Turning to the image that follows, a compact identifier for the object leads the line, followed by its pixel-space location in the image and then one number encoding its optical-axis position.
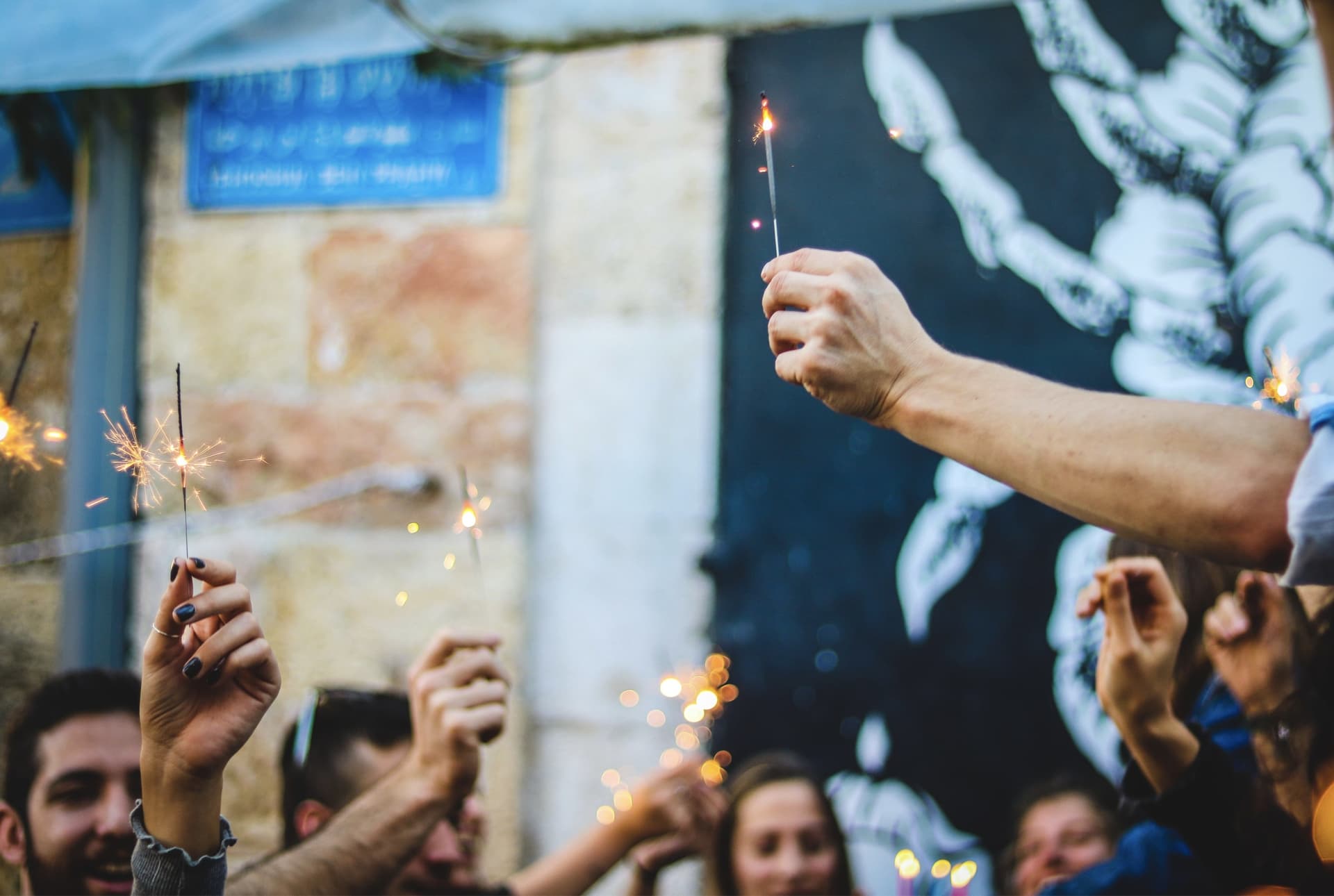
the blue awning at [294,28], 2.07
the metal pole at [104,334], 2.87
